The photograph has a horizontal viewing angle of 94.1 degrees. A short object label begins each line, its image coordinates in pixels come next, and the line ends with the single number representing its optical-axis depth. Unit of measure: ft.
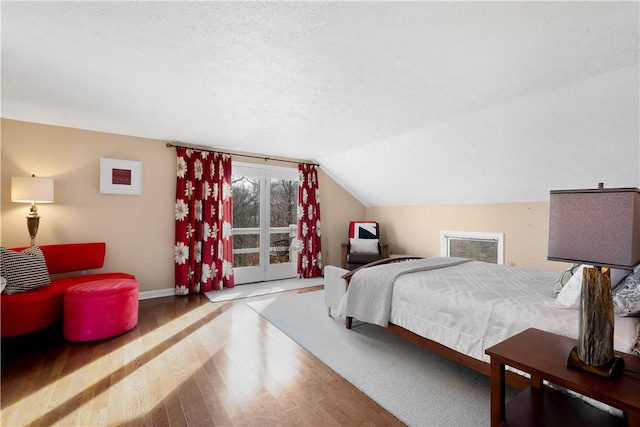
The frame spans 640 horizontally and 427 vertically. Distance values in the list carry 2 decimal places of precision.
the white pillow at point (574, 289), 5.22
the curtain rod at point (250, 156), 13.81
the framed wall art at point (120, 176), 12.26
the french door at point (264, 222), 15.87
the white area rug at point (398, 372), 5.65
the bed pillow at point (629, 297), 4.83
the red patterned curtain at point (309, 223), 17.60
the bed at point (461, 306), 5.40
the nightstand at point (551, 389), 3.49
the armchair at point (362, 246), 16.11
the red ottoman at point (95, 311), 8.68
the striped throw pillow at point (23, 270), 8.47
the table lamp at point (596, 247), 3.37
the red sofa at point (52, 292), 8.13
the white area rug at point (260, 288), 13.60
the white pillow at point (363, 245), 16.78
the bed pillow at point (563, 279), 6.10
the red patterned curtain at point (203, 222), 13.79
